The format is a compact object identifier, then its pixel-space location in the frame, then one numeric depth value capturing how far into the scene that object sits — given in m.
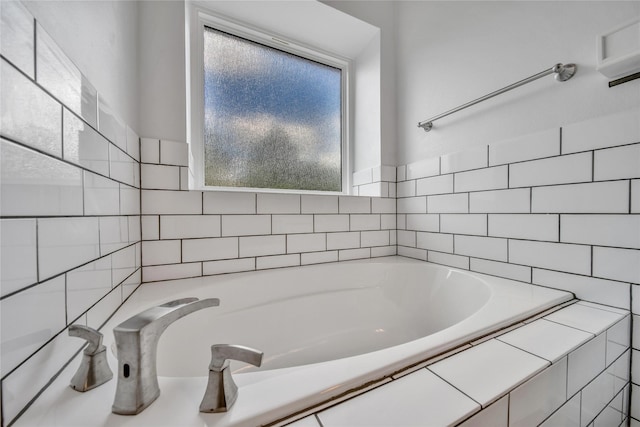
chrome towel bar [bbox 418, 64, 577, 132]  0.81
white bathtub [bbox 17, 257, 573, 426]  0.36
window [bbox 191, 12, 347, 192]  1.32
